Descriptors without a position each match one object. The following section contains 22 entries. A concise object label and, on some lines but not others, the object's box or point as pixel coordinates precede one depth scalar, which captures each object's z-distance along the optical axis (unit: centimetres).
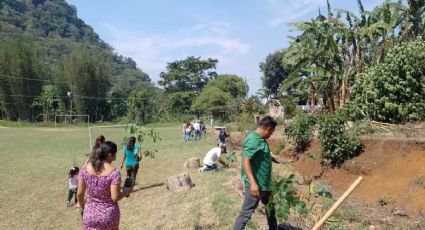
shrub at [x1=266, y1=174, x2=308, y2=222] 511
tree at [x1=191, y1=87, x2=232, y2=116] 5294
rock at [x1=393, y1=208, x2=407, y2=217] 784
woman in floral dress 462
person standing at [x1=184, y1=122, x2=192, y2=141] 2738
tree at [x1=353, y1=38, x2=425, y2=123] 1300
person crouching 1327
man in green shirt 536
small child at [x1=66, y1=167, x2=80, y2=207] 990
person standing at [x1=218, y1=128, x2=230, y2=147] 1878
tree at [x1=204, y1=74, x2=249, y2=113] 6334
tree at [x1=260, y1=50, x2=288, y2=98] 5658
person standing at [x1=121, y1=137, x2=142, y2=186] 1074
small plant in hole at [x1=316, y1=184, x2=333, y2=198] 915
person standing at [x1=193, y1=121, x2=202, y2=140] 2836
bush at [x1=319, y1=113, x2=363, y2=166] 1134
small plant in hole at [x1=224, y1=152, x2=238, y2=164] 1044
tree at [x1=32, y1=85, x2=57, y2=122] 6197
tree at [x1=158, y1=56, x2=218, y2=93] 7612
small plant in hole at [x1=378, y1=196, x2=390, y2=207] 876
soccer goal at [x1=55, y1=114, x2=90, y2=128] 6250
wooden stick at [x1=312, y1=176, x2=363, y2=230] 501
